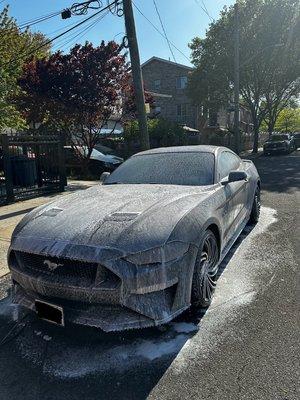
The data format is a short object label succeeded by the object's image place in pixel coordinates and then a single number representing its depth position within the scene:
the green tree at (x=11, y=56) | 11.30
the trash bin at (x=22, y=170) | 8.62
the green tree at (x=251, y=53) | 23.81
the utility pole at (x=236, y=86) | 20.56
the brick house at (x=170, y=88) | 36.56
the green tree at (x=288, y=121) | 65.19
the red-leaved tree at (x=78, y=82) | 12.76
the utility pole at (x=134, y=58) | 9.22
